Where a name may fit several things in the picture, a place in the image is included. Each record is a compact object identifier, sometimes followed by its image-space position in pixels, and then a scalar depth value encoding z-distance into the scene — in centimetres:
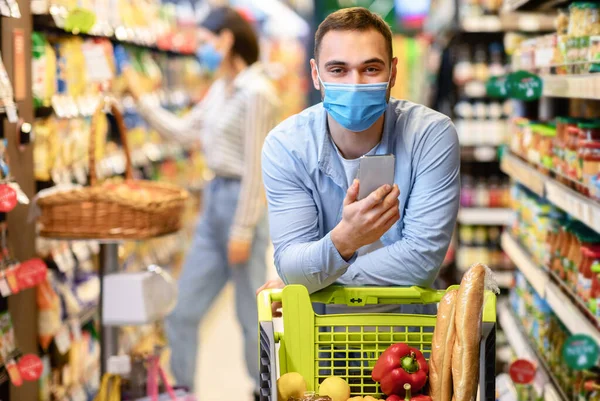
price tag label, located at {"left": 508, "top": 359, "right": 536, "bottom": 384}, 314
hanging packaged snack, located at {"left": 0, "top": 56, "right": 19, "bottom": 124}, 333
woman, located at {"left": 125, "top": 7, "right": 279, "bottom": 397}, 462
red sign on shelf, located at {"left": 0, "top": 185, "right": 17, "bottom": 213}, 307
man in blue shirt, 224
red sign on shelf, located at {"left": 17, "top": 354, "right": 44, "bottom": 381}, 333
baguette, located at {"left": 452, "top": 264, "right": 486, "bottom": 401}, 193
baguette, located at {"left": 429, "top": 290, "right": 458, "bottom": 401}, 198
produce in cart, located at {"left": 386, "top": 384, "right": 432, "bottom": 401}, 200
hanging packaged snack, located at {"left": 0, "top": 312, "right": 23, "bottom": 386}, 331
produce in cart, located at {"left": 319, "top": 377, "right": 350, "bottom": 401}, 208
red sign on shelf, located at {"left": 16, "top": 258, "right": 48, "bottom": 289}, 335
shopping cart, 216
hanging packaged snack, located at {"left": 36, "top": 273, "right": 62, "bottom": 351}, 380
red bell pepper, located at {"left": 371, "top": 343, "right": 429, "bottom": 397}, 203
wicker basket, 344
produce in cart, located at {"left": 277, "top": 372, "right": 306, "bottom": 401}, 206
